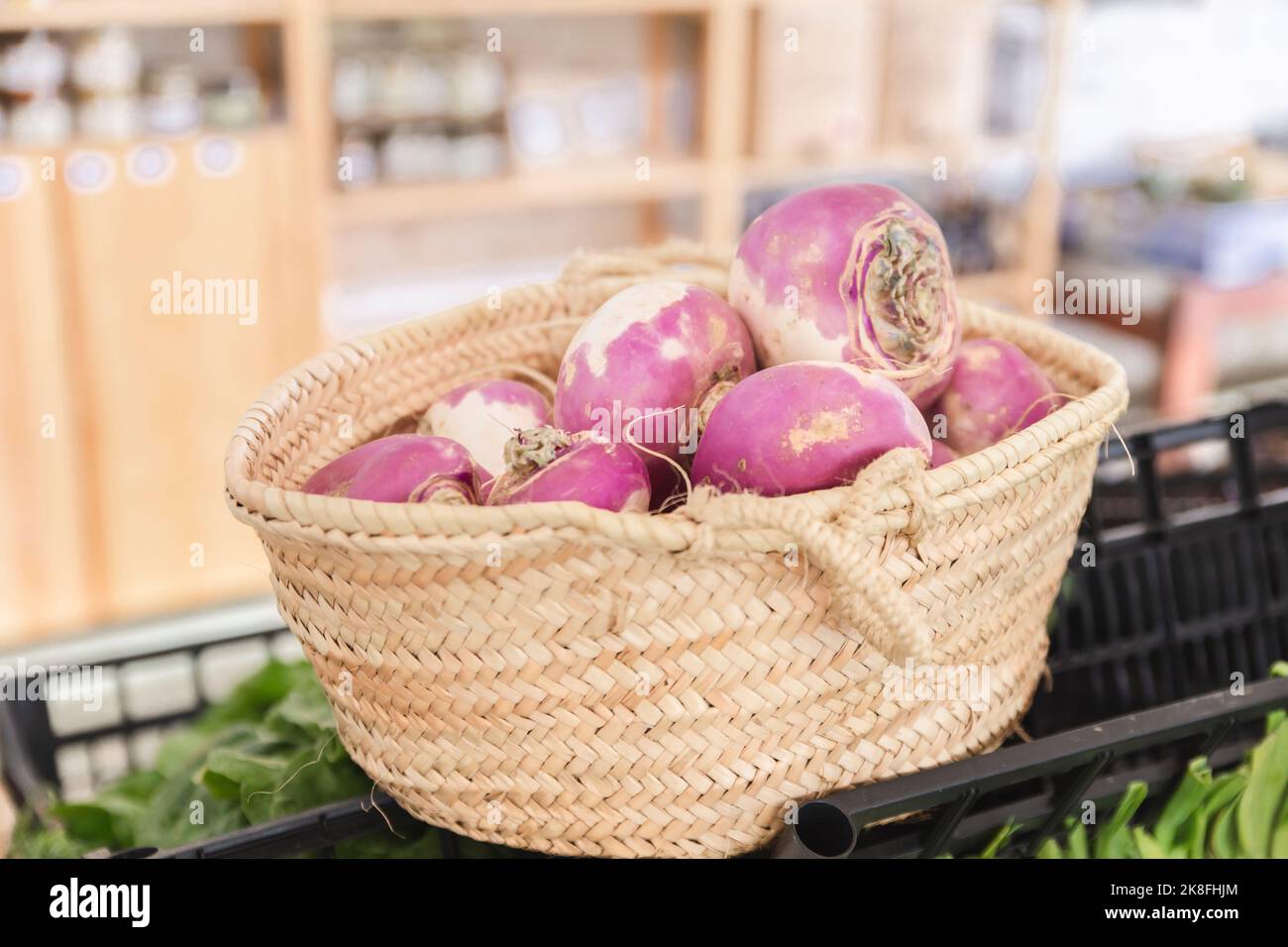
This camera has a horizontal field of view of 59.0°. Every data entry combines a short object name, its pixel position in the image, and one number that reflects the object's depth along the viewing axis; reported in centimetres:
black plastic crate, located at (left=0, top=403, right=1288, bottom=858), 101
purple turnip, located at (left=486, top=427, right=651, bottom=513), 67
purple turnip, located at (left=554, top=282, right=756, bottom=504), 77
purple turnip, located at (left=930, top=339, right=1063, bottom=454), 83
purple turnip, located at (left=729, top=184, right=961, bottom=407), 78
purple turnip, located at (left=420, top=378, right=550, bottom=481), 83
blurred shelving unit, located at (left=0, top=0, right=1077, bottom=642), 214
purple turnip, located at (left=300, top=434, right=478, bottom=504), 70
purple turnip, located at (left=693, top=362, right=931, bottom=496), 67
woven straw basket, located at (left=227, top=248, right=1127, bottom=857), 59
